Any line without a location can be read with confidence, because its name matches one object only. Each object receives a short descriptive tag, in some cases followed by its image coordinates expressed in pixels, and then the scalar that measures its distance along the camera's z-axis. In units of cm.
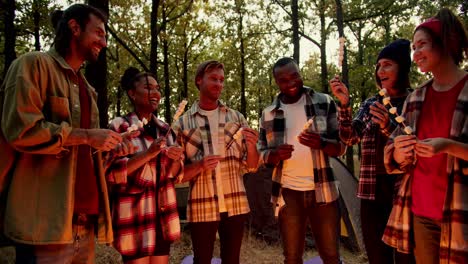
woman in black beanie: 338
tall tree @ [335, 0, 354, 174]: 1266
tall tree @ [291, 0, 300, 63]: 1273
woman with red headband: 224
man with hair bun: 211
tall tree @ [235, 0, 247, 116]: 2292
